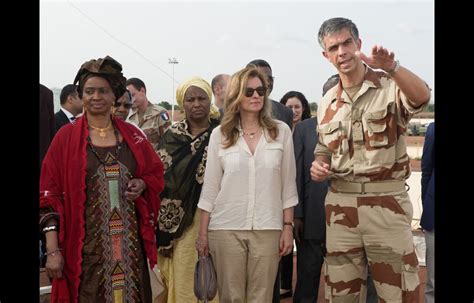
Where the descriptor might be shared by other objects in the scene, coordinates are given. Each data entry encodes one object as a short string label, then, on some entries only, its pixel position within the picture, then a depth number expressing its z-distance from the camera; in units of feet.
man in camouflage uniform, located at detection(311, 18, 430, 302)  11.73
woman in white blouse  13.30
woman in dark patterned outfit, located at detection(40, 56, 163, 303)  11.85
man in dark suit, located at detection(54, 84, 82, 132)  24.85
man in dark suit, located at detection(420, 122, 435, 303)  16.51
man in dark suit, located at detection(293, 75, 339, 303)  16.74
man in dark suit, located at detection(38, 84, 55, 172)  18.57
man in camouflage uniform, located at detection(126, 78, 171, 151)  20.66
